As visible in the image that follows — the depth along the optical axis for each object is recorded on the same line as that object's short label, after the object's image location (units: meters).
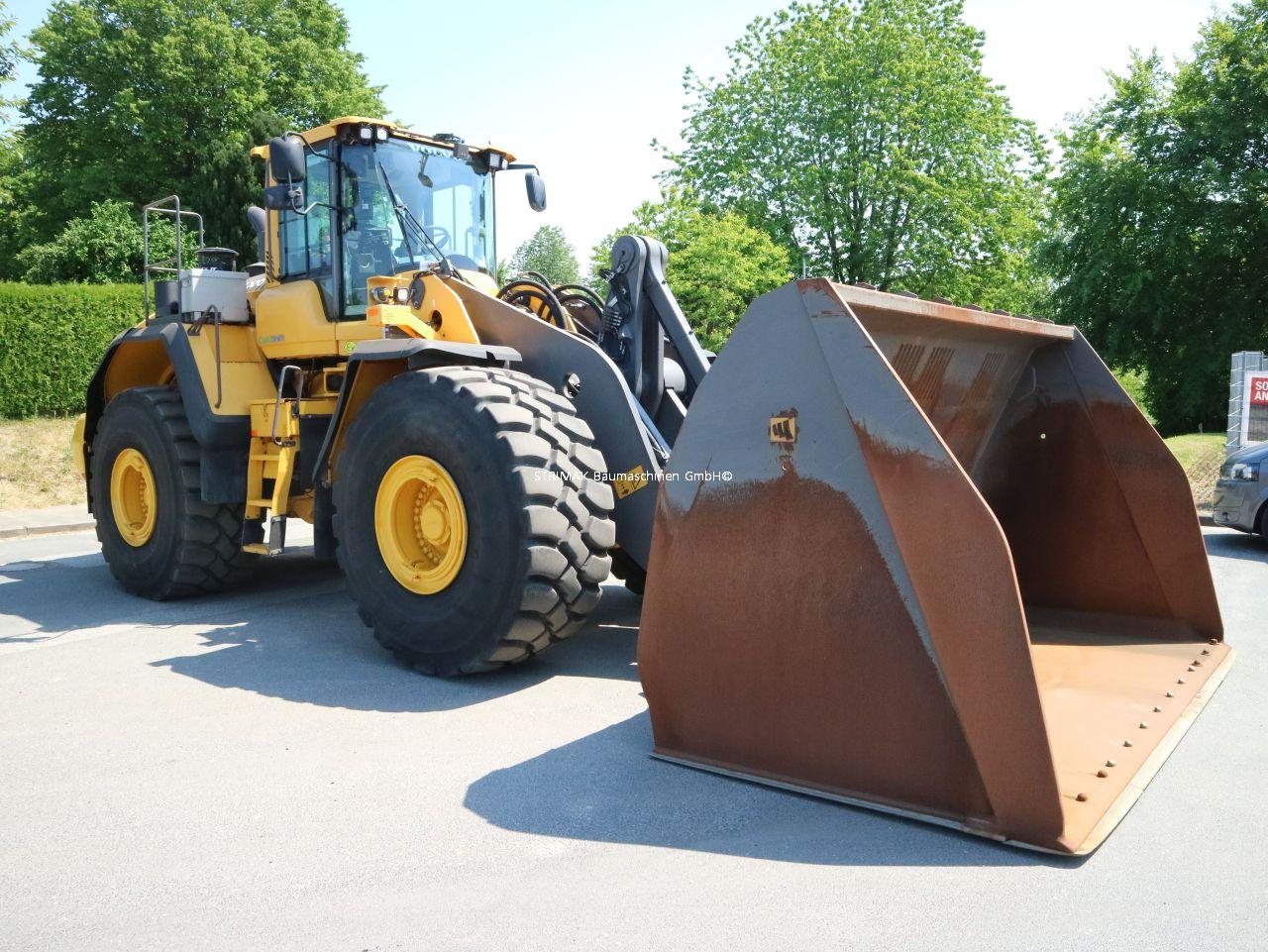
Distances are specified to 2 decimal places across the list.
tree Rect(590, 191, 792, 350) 21.14
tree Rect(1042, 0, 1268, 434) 23.39
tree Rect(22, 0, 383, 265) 28.55
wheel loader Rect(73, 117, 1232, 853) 3.18
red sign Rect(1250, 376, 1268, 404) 12.74
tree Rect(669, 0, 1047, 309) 28.95
